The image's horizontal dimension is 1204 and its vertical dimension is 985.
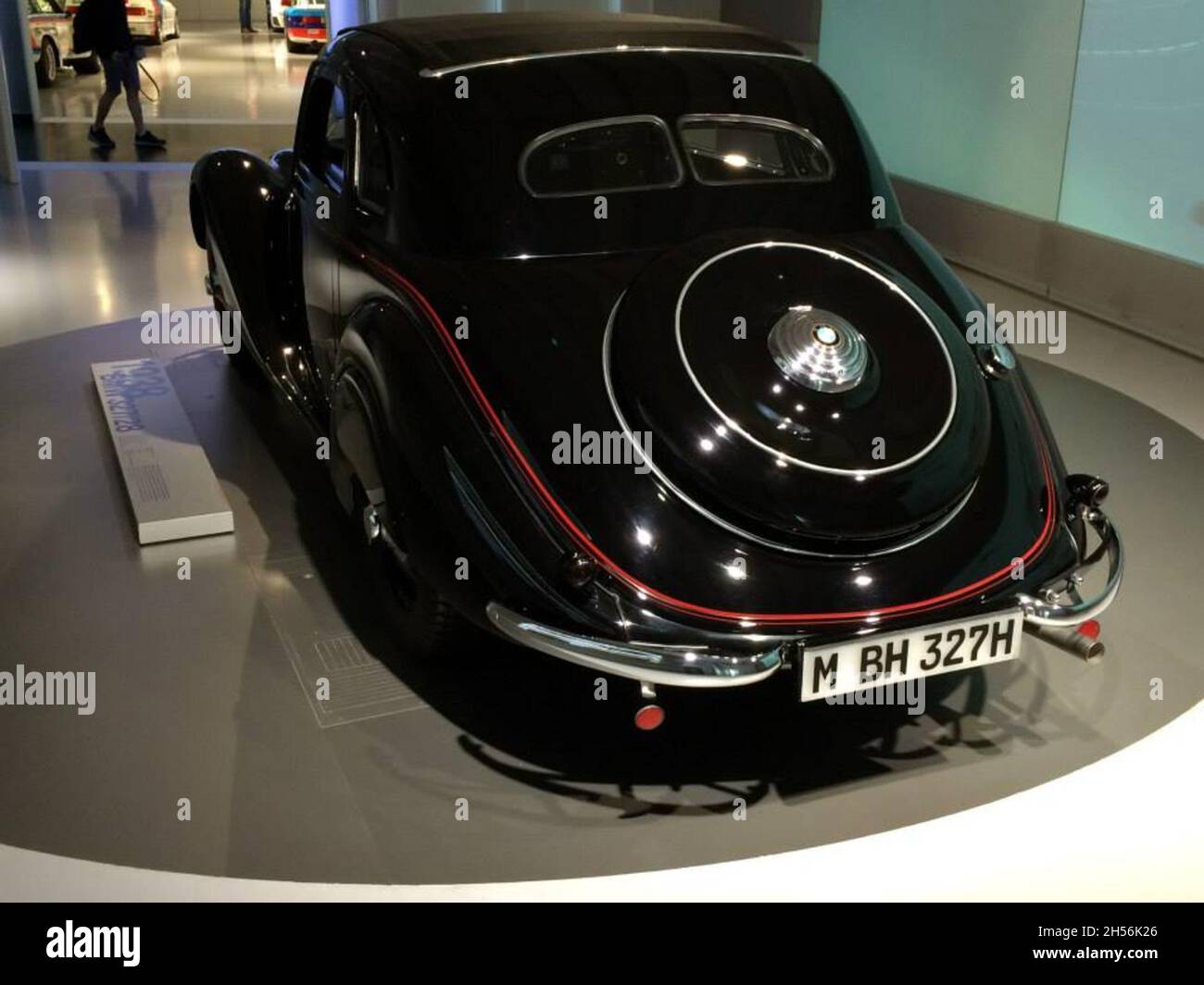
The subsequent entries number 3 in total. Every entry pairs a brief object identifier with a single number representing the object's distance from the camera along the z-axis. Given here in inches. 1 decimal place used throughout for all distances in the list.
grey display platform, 109.7
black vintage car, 108.3
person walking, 407.2
